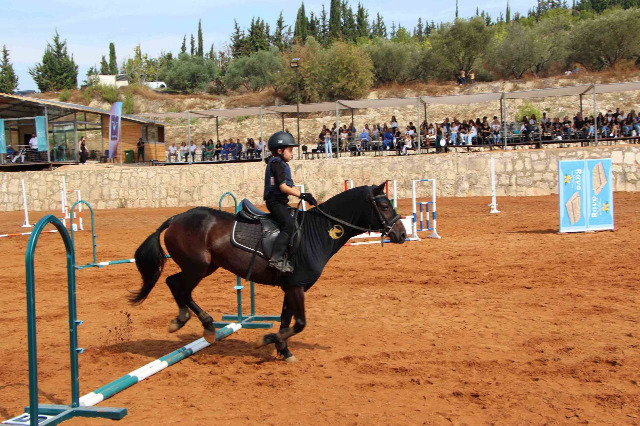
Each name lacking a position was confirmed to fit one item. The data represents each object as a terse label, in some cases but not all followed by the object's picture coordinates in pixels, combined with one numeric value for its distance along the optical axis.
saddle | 6.52
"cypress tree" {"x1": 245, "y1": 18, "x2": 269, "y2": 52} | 81.19
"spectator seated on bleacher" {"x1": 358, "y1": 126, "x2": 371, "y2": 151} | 29.84
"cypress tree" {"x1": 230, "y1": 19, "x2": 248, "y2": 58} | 83.05
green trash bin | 38.62
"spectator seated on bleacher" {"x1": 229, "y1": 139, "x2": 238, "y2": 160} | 32.41
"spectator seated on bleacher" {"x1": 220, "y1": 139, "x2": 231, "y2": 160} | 32.59
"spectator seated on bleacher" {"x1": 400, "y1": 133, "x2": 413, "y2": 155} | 28.67
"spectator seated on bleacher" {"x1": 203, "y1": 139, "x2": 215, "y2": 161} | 33.38
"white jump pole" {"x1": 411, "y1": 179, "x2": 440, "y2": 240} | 14.71
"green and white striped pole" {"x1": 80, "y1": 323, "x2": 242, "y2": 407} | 5.03
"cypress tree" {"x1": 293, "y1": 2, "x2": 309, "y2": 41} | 87.56
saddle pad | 6.53
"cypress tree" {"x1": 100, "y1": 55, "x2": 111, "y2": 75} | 85.94
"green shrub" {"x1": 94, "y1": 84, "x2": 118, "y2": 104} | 58.72
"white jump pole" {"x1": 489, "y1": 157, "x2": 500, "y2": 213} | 20.45
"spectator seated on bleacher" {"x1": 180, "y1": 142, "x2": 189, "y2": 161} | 35.28
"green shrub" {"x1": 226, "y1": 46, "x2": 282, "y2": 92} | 67.81
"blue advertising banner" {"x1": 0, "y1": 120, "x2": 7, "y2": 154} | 32.88
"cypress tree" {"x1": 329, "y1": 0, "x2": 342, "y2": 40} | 90.62
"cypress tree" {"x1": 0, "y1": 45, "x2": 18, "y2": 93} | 76.62
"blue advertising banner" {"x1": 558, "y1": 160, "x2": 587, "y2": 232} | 15.09
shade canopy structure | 26.56
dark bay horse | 6.42
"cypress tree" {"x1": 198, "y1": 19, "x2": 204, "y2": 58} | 91.36
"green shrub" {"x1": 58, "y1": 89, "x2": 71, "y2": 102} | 60.66
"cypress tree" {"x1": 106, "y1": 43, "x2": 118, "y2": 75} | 86.00
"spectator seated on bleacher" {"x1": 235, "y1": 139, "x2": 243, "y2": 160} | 32.12
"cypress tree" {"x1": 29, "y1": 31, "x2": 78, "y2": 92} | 75.19
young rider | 6.38
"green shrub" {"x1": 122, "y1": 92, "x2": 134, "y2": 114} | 56.50
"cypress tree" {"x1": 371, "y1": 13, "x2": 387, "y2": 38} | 107.32
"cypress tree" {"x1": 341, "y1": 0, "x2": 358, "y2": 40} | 91.12
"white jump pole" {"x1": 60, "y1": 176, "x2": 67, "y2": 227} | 17.01
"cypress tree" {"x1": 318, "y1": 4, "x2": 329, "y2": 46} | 92.94
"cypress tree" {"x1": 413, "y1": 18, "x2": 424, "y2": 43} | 114.82
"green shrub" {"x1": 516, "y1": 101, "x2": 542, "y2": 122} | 41.62
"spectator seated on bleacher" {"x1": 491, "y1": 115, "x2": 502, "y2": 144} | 27.95
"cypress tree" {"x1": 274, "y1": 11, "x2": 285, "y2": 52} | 85.32
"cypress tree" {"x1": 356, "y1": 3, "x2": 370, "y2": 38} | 91.38
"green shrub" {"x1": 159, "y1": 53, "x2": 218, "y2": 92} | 70.50
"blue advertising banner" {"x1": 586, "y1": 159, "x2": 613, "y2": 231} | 15.24
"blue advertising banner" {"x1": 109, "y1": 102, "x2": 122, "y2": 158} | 31.45
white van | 69.56
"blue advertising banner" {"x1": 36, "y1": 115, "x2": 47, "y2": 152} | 33.30
